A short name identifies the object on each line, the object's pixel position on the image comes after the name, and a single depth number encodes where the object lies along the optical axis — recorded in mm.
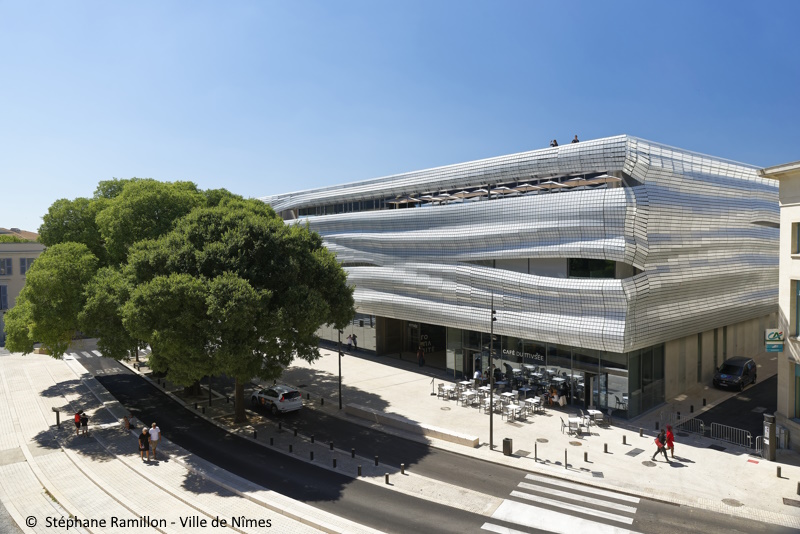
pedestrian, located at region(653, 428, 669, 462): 21422
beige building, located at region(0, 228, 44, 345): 55656
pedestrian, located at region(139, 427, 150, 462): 22250
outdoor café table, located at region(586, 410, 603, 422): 26516
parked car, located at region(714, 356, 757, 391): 32594
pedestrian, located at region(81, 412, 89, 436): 25531
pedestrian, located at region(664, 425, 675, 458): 21547
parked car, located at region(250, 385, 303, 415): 28703
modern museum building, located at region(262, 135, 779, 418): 26688
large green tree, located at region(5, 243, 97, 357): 27375
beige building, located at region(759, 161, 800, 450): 22812
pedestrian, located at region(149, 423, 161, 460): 22516
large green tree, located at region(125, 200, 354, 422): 22766
